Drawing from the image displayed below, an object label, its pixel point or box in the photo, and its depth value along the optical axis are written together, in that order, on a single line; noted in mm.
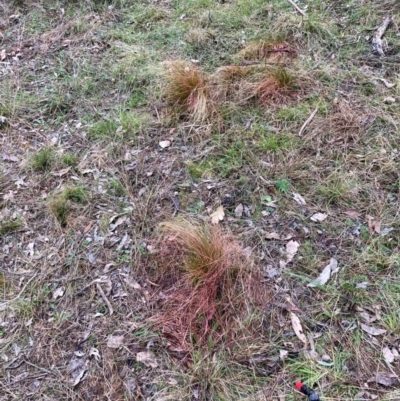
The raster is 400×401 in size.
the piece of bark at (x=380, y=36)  3518
